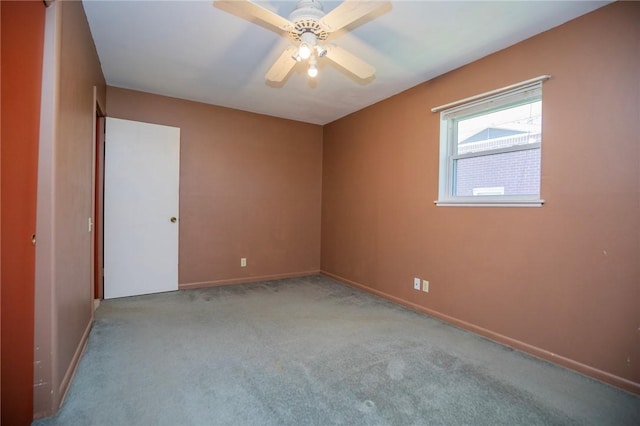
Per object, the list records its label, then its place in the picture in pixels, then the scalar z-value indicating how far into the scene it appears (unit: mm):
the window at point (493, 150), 2445
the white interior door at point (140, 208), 3500
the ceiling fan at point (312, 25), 1615
